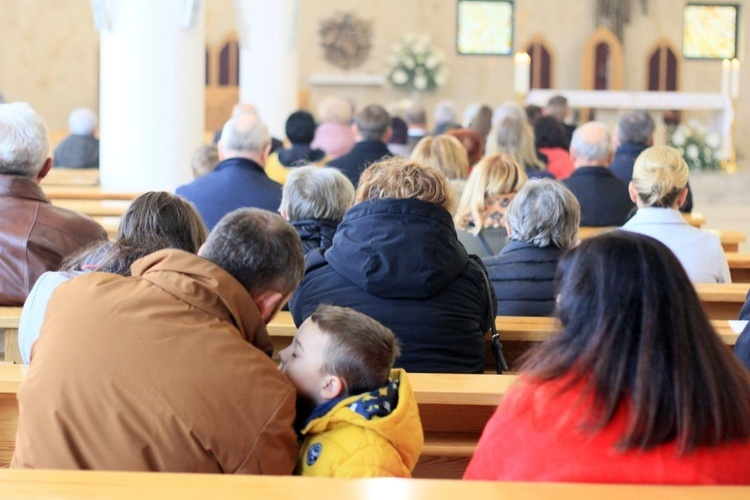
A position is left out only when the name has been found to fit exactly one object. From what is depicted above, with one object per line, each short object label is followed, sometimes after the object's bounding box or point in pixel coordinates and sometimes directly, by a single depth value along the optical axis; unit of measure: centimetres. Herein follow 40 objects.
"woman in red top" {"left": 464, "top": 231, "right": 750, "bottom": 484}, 273
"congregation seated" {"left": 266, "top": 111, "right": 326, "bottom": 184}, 1132
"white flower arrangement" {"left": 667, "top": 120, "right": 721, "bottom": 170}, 2096
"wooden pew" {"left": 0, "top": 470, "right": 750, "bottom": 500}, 252
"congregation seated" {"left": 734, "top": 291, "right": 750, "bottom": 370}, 422
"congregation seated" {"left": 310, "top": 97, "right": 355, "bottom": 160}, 1275
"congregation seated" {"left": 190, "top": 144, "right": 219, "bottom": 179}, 1008
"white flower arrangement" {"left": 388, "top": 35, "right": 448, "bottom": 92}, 2381
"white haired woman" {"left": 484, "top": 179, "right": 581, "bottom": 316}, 581
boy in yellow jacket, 338
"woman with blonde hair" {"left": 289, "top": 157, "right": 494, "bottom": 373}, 480
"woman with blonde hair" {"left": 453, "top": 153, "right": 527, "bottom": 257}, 760
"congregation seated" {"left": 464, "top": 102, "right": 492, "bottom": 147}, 1332
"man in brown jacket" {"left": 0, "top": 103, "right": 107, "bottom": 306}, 548
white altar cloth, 2198
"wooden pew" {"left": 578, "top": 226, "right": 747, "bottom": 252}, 908
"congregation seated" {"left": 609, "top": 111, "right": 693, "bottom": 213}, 1099
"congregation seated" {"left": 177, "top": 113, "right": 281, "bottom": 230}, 812
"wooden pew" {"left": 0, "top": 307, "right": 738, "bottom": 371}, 517
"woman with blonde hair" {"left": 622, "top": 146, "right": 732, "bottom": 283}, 689
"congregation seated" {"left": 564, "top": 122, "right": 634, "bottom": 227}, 923
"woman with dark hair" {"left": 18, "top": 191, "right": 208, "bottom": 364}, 430
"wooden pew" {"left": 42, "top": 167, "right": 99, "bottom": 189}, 1216
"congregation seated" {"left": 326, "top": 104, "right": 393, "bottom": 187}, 1038
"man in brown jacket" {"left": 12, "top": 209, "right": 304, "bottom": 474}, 312
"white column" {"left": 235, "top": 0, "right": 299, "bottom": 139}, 1664
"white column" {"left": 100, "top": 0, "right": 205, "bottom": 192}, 1116
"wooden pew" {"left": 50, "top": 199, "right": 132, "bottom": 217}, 863
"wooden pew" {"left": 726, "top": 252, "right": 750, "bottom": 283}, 819
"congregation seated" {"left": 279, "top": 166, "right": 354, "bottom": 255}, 607
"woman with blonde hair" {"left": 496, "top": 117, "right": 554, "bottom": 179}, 1018
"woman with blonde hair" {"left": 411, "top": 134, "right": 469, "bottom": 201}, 871
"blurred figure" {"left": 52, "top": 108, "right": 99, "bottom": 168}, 1458
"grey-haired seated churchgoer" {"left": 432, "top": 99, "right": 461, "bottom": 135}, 1492
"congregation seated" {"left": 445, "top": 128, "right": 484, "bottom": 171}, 1068
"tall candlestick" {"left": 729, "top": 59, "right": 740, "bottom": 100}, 2051
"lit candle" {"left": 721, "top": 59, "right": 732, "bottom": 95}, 2050
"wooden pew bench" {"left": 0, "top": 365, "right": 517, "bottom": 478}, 404
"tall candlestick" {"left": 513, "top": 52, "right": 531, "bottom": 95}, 1791
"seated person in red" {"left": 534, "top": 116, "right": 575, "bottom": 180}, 1240
